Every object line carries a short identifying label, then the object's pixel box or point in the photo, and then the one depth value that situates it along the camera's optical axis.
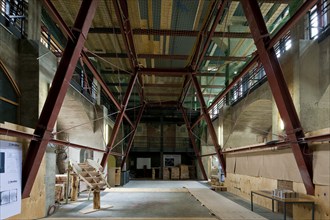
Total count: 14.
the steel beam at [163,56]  12.44
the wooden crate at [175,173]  26.03
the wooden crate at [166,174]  26.14
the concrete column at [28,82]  7.37
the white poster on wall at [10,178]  5.27
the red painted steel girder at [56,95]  6.06
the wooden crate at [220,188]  14.25
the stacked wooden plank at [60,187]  10.40
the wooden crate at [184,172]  26.16
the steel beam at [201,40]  8.67
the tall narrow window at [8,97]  6.70
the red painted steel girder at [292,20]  5.46
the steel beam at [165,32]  10.19
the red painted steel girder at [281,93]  6.46
